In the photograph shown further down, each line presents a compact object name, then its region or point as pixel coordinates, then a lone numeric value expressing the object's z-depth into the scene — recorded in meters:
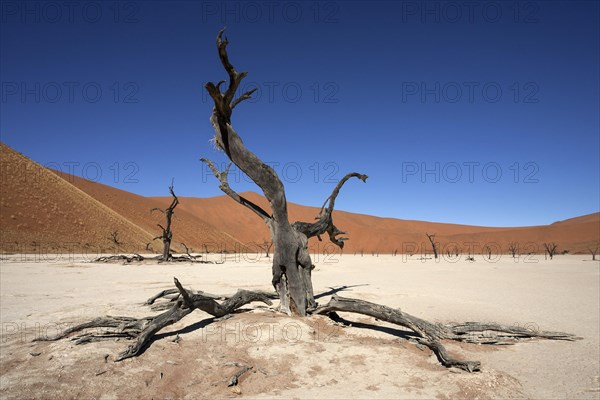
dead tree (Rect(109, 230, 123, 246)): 35.30
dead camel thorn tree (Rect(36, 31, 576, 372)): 4.69
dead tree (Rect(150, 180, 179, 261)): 21.55
